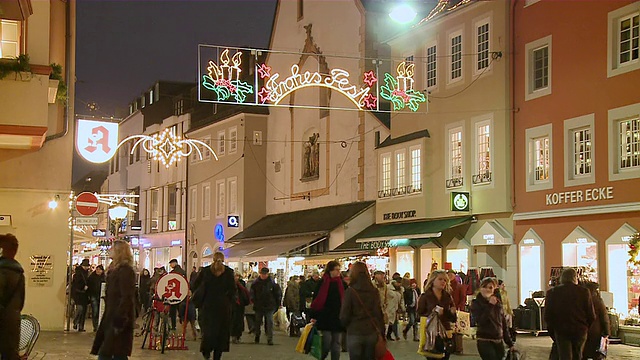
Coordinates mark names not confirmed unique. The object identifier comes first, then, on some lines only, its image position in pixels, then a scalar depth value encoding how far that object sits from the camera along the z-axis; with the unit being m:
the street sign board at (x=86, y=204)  23.80
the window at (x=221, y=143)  51.84
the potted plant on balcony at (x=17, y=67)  19.09
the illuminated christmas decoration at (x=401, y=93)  28.09
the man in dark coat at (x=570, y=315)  12.96
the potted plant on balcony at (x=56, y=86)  20.71
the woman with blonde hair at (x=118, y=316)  10.96
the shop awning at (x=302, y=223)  39.09
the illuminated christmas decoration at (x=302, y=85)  25.30
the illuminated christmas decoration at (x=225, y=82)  24.47
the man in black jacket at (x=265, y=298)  22.95
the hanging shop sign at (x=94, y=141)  24.56
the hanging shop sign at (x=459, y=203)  30.92
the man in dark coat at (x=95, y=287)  25.70
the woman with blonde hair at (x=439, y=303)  13.30
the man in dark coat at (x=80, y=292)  25.09
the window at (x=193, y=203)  55.22
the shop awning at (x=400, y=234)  31.38
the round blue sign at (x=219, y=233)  46.31
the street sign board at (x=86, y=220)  24.95
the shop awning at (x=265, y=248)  40.06
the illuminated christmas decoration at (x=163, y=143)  28.53
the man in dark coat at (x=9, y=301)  10.46
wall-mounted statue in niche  44.00
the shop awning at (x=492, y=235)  29.22
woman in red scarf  14.04
